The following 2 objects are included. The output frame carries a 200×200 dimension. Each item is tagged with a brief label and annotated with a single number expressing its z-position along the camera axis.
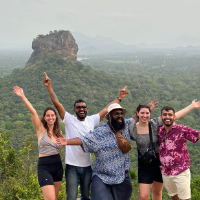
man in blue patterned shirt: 4.56
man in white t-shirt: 5.00
